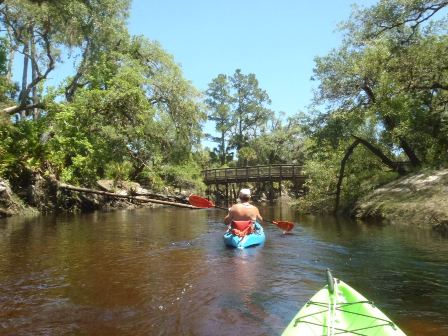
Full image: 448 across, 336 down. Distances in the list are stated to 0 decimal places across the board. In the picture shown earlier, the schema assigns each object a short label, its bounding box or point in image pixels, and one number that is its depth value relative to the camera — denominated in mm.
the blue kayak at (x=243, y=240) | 10414
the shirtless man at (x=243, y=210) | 10672
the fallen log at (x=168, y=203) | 8138
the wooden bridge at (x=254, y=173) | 38594
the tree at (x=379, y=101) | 16281
